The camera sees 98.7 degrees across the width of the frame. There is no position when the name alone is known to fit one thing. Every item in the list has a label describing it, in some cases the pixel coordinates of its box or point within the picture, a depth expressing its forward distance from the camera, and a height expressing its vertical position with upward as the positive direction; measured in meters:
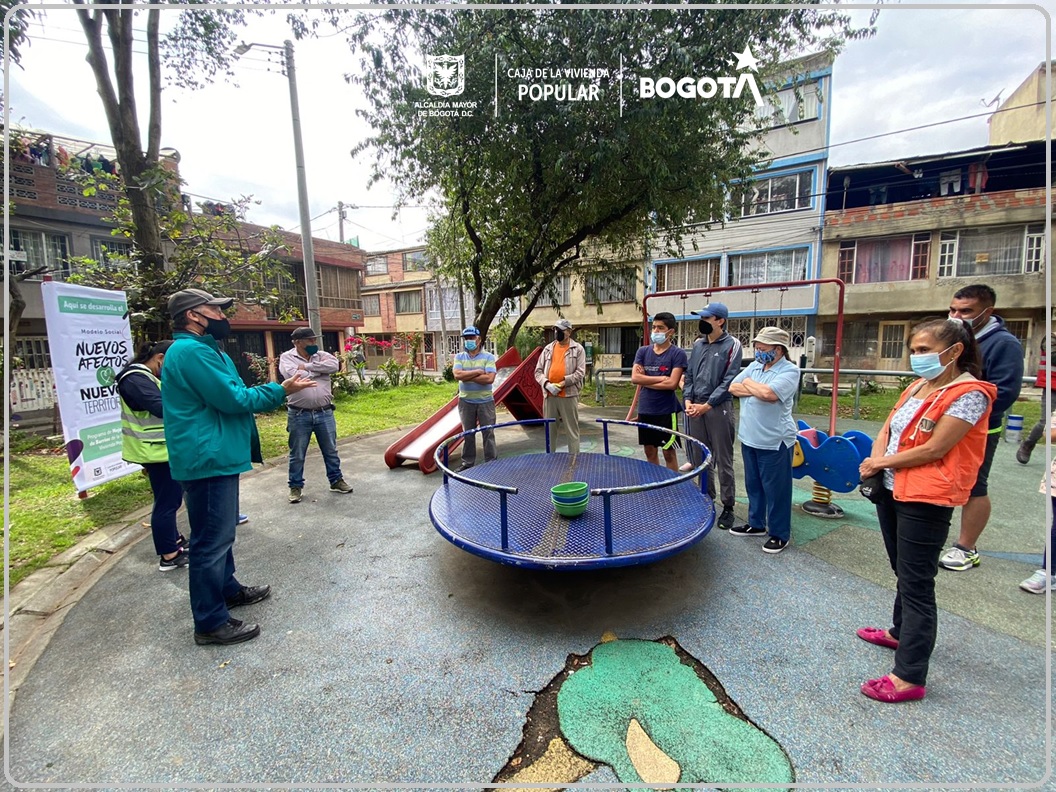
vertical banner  4.11 -0.25
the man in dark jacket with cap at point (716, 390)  3.64 -0.48
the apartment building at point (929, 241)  14.01 +2.79
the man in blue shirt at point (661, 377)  4.23 -0.41
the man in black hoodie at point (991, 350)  2.65 -0.14
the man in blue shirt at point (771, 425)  3.11 -0.65
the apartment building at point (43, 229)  8.78 +2.97
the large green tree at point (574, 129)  5.81 +3.08
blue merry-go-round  2.50 -1.21
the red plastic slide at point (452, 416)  5.68 -1.17
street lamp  8.34 +2.51
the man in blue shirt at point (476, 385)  5.04 -0.55
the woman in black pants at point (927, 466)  1.77 -0.56
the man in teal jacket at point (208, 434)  2.26 -0.47
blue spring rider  3.56 -1.06
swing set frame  5.41 +0.43
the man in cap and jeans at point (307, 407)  4.51 -0.68
